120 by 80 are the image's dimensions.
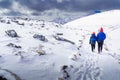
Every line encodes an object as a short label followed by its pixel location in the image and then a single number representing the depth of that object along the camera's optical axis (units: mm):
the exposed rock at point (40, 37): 7930
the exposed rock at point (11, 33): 7857
